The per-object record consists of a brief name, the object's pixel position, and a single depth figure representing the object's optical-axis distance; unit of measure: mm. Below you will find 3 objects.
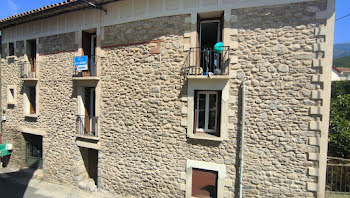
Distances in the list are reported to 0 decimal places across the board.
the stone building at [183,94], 4676
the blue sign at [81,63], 6832
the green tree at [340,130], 6975
